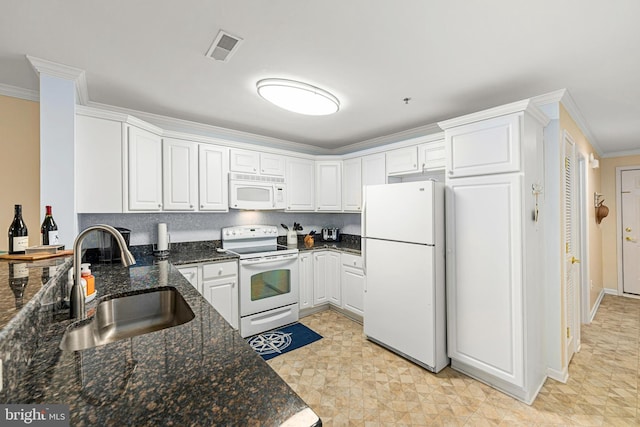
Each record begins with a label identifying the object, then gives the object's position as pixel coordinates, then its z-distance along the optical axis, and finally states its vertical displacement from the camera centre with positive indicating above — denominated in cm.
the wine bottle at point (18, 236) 135 -9
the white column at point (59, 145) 198 +53
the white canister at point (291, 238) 385 -33
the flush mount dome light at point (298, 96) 215 +98
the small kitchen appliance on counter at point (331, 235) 435 -33
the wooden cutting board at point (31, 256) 129 -18
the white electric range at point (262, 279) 300 -74
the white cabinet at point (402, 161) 316 +63
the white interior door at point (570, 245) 245 -32
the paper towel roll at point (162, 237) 284 -22
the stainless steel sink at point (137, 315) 134 -53
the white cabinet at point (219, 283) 264 -67
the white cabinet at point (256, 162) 327 +66
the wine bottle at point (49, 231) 162 -8
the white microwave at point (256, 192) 323 +29
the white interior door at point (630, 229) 429 -29
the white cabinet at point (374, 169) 350 +58
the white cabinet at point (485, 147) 201 +51
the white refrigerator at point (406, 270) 234 -52
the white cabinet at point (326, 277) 366 -85
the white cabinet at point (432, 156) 291 +62
